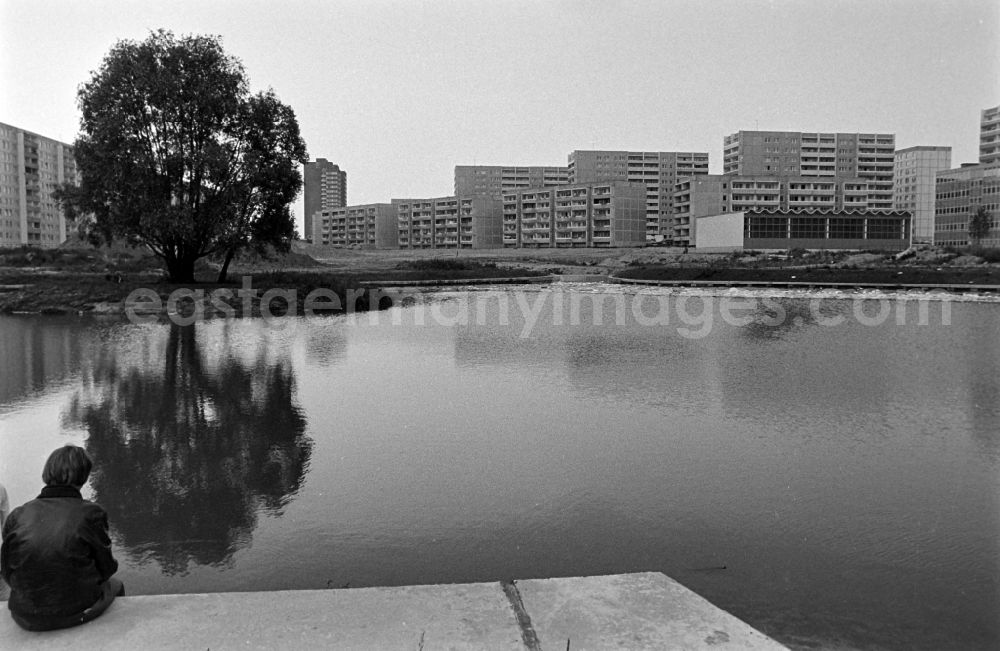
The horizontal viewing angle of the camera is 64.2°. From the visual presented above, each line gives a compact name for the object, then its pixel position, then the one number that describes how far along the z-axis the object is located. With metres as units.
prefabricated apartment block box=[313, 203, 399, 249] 189.00
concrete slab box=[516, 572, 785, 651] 4.25
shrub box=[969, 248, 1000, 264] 63.10
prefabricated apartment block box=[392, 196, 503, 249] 165.50
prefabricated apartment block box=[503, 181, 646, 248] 133.50
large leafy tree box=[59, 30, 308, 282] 35.84
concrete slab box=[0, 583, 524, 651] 4.16
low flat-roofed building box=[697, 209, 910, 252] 95.00
